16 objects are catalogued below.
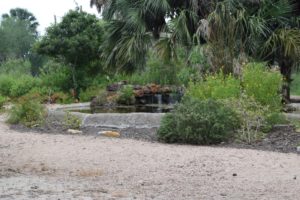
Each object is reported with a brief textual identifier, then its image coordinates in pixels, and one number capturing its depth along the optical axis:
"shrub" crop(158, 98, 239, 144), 9.45
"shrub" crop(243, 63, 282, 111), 10.47
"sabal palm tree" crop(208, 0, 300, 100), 13.58
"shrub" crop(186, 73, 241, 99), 10.84
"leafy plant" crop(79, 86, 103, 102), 20.74
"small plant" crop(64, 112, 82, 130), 12.07
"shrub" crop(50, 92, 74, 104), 20.95
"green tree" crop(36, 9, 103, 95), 21.36
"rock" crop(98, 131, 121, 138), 10.79
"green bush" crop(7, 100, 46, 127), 12.78
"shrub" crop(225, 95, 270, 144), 9.67
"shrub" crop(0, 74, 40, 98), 23.60
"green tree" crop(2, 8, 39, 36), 68.25
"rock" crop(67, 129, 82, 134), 11.40
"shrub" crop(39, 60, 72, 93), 23.02
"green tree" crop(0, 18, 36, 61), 56.28
